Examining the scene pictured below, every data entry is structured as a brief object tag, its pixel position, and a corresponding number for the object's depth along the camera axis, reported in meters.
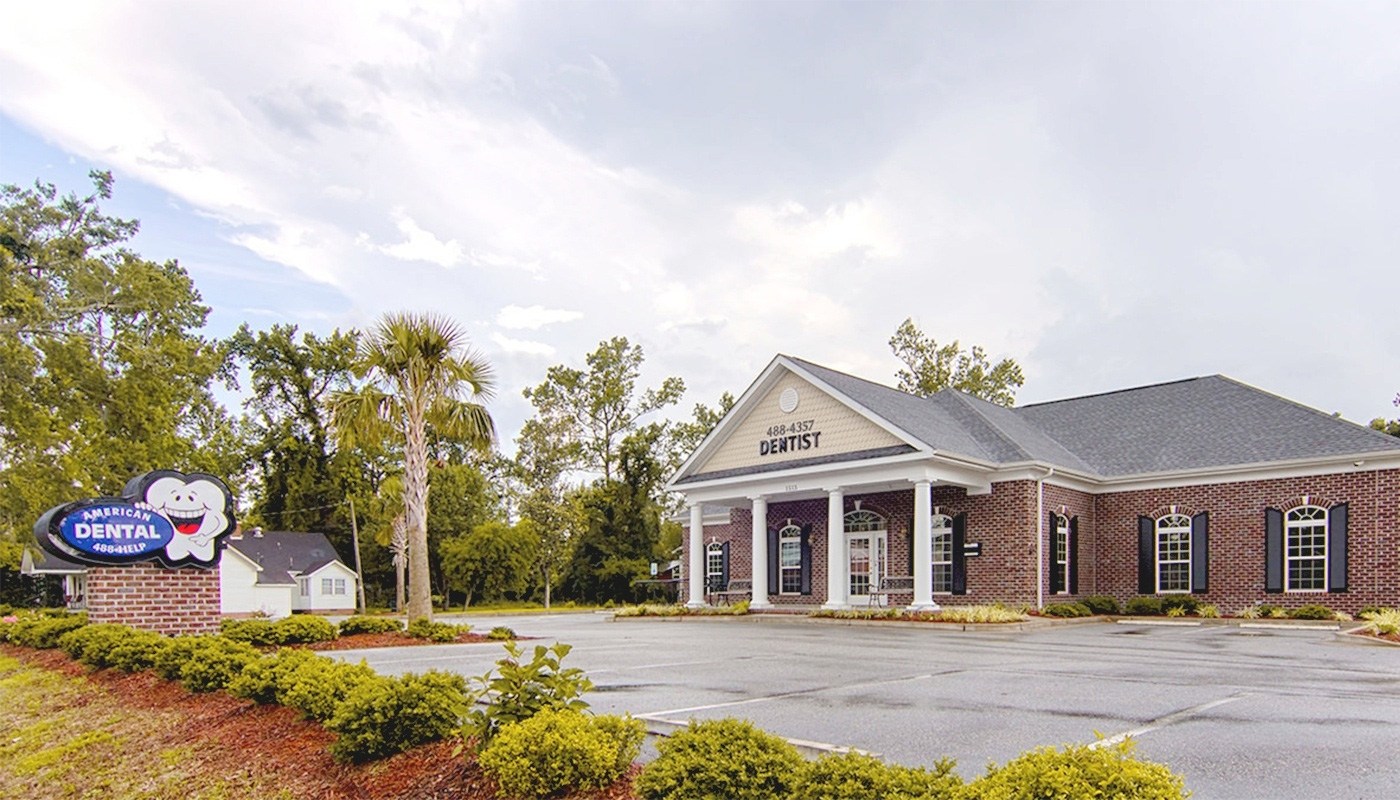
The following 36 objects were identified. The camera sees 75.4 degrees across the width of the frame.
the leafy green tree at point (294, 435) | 50.34
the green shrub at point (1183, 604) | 22.03
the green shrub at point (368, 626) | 14.83
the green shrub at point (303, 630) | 13.14
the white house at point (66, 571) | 36.72
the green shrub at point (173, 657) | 9.80
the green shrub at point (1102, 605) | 22.92
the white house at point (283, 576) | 37.81
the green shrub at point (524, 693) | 5.65
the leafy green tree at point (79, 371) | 20.97
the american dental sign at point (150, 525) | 12.39
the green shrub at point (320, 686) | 7.06
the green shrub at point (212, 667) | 9.09
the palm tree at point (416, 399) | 16.23
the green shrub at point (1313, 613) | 20.08
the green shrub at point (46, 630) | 14.57
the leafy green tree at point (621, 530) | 43.75
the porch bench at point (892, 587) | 23.83
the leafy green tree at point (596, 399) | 50.91
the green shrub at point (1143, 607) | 22.23
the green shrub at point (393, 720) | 6.11
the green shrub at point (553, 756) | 4.97
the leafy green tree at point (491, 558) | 44.41
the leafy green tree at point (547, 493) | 46.69
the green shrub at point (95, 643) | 11.31
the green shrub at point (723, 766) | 4.43
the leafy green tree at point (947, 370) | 45.41
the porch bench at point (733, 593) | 28.47
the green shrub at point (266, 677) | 8.02
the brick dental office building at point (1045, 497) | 21.12
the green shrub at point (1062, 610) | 21.17
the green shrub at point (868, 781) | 3.91
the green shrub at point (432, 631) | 14.72
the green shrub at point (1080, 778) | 3.38
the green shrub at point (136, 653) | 10.66
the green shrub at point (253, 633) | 12.73
